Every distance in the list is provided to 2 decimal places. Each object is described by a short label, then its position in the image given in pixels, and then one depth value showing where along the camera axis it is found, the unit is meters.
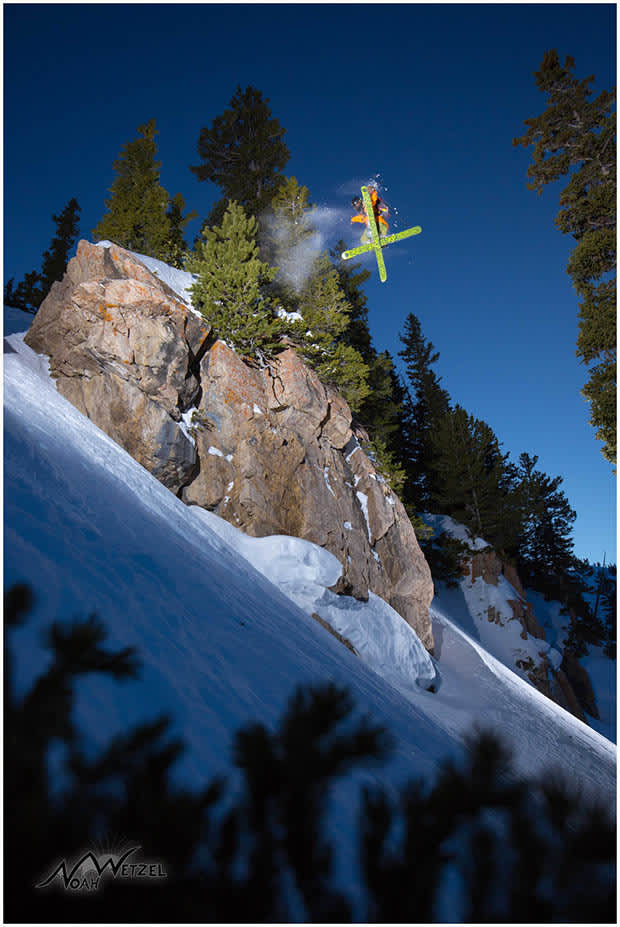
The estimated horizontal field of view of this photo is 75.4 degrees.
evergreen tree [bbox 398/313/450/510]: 28.92
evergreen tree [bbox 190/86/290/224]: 20.53
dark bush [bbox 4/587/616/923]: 1.11
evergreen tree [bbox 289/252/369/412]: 15.24
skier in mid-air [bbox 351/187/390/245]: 15.03
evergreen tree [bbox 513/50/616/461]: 10.36
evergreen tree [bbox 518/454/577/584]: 28.94
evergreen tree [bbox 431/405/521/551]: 24.28
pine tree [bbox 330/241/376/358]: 21.77
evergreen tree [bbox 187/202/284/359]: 13.34
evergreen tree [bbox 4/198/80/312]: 22.33
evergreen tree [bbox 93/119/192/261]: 18.84
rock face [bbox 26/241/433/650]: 11.73
